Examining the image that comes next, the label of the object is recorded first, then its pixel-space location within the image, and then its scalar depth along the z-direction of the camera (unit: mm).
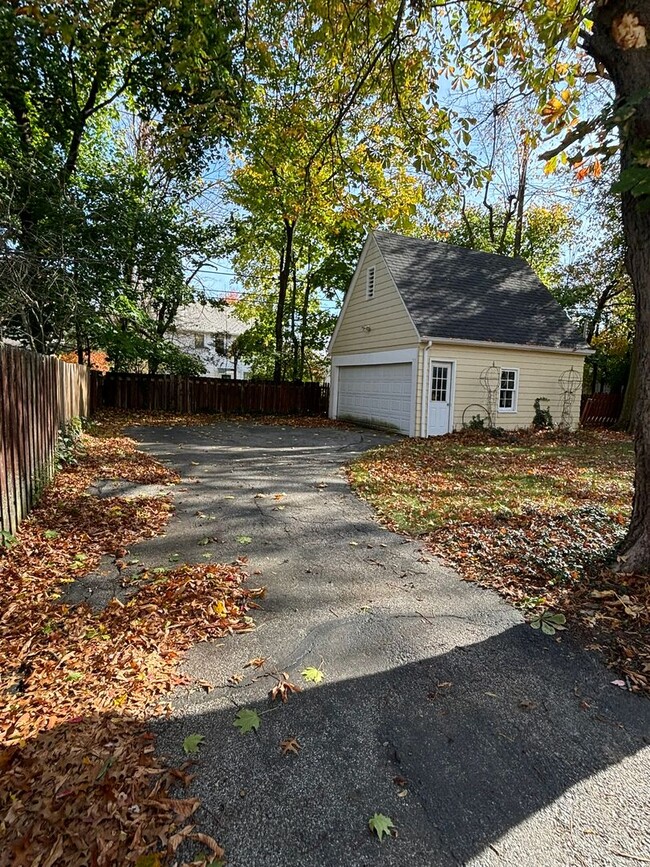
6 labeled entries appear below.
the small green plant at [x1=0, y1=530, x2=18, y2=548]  3822
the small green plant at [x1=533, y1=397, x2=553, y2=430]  13906
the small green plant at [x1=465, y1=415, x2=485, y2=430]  12844
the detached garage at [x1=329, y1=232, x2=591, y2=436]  12539
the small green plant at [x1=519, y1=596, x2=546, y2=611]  3455
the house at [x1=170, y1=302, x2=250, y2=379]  33500
